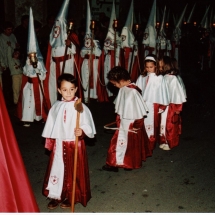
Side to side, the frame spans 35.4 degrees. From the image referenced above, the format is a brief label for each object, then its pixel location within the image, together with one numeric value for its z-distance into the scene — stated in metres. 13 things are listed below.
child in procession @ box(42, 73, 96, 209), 3.77
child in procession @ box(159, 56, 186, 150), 5.73
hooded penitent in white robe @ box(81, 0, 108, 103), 8.72
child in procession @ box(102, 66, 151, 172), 4.76
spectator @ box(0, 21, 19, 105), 8.28
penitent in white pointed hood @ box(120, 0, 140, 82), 10.19
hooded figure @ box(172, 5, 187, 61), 14.78
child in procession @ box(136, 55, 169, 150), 5.53
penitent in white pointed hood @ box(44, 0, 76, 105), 7.61
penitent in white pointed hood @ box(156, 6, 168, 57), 11.91
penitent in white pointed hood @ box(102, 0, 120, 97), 9.50
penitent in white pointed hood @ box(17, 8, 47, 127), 6.85
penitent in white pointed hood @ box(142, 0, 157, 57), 10.80
